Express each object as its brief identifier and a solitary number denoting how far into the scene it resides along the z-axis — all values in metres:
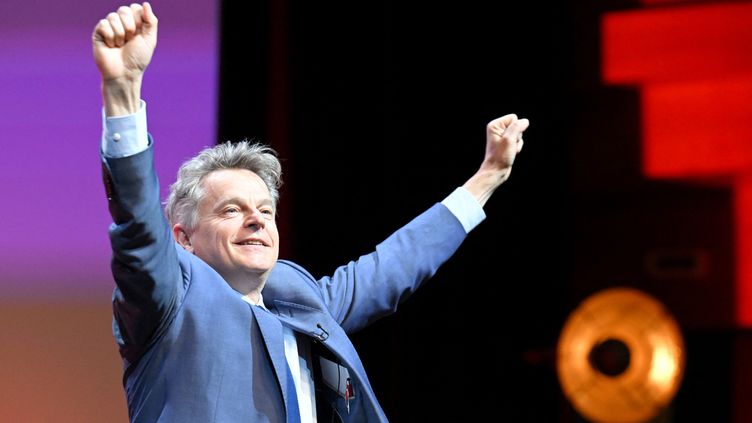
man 7.39
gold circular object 9.50
